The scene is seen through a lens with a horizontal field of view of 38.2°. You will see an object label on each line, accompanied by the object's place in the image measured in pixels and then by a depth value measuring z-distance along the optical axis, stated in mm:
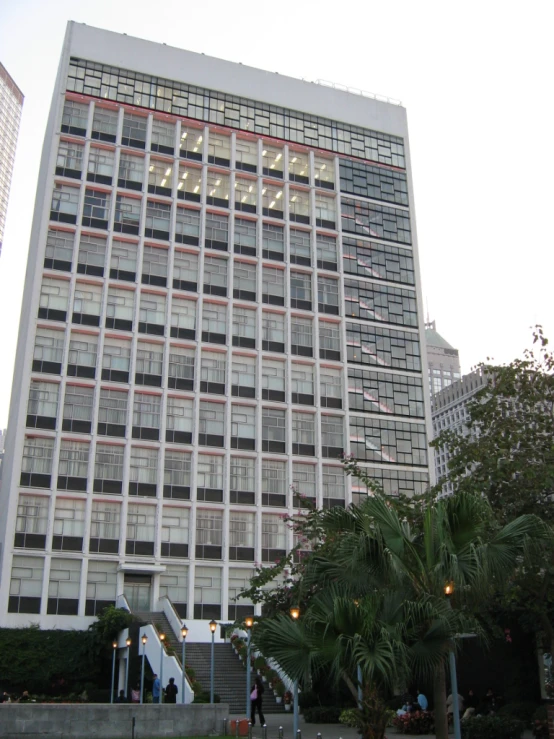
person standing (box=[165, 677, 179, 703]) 33000
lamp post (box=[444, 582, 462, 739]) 17266
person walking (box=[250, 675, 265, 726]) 30092
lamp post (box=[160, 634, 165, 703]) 34353
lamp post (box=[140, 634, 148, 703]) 35491
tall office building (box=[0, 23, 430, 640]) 50031
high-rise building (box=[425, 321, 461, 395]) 192750
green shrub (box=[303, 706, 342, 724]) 32719
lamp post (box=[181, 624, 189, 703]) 33656
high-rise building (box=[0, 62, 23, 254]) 197750
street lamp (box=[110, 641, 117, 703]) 41388
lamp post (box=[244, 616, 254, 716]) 30095
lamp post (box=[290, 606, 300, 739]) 21541
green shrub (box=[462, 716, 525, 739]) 23386
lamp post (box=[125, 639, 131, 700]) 40909
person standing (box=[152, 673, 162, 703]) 34250
